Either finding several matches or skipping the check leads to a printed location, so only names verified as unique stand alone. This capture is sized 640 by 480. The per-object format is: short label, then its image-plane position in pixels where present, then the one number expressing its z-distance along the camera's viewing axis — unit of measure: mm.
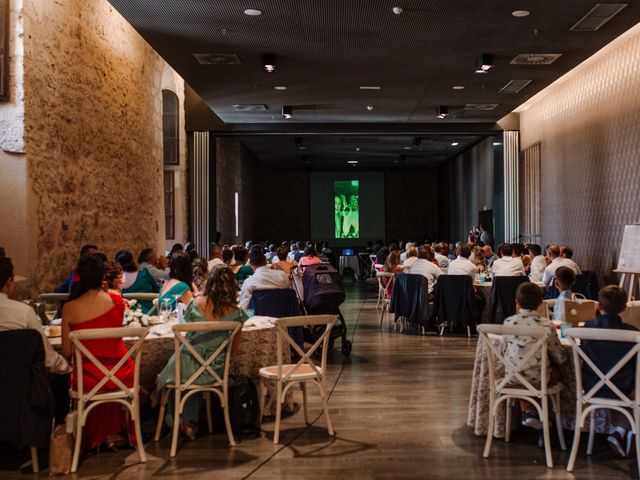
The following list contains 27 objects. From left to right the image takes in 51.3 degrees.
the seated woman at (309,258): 9398
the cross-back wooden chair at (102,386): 3889
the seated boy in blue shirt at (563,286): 5109
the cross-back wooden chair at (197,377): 4191
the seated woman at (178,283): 5352
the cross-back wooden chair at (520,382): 4004
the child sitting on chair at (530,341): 4148
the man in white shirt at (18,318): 3895
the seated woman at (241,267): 8438
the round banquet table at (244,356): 4648
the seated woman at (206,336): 4410
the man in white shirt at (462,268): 8984
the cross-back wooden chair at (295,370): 4367
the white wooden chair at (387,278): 10144
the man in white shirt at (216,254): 10203
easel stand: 9289
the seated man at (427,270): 9359
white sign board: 9383
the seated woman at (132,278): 7133
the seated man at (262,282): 6543
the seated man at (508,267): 8781
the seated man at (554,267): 8586
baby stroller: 7062
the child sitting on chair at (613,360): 3867
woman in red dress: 4074
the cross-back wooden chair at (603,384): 3729
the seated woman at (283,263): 8562
